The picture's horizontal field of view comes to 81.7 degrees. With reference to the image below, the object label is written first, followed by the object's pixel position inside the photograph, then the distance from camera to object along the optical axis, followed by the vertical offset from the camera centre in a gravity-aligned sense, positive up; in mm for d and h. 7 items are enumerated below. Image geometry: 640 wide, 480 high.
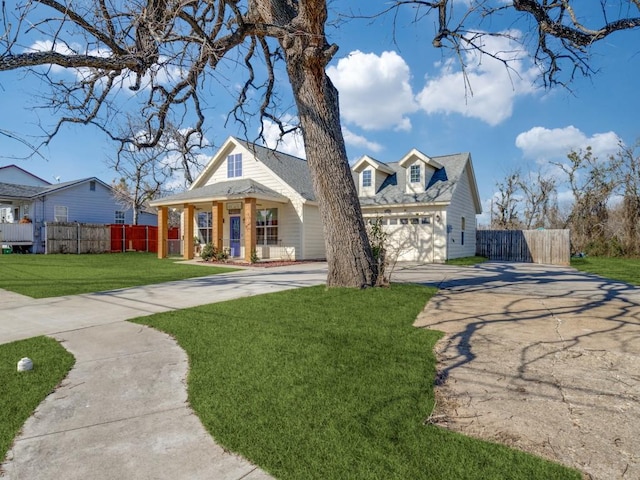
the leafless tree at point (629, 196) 21250 +2487
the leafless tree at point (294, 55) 5566 +3039
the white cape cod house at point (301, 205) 16609 +1521
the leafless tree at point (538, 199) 27469 +2927
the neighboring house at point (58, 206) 22141 +2183
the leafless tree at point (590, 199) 23188 +2462
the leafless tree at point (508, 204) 28109 +2575
